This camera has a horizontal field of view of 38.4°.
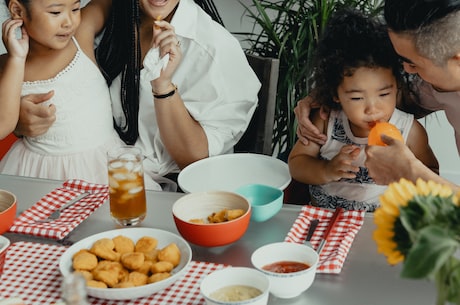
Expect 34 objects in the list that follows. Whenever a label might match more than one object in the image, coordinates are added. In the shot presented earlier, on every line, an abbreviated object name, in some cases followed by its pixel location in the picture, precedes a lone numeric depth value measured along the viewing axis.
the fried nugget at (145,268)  1.15
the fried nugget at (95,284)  1.08
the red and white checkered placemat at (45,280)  1.11
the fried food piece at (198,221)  1.32
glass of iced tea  1.37
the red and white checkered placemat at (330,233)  1.21
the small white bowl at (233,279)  1.06
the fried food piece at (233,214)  1.29
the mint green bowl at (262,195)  1.38
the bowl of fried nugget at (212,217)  1.26
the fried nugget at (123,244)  1.22
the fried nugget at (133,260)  1.15
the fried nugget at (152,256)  1.19
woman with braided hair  1.99
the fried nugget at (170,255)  1.17
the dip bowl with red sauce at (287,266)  1.09
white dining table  1.12
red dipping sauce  1.15
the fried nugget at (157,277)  1.11
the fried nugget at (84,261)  1.14
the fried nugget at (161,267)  1.14
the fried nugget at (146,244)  1.22
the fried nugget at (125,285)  1.08
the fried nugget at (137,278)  1.10
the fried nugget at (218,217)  1.32
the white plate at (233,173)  1.67
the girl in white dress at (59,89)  1.84
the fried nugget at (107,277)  1.10
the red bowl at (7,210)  1.34
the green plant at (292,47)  2.65
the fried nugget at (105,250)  1.18
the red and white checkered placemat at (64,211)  1.35
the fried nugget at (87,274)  1.12
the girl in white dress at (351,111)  1.72
